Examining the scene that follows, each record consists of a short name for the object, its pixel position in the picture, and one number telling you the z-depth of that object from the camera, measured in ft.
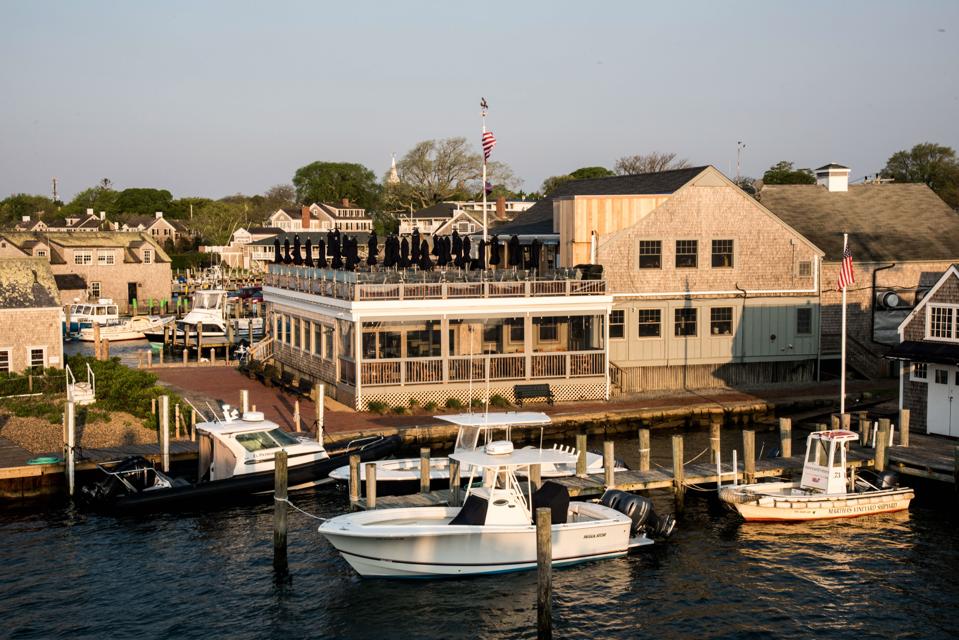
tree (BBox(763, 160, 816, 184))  351.46
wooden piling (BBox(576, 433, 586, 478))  95.81
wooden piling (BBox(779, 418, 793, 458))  102.99
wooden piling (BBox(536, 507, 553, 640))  66.13
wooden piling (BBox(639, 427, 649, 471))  98.43
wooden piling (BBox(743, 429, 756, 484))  97.60
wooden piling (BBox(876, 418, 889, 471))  101.76
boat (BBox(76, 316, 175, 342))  228.43
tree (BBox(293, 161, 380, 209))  594.24
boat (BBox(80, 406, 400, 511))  93.91
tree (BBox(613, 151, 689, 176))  395.55
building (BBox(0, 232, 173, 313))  273.54
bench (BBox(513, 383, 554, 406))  131.34
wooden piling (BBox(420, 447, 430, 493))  92.12
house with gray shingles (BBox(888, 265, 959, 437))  110.01
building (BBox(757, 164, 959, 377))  153.58
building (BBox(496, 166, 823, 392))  144.46
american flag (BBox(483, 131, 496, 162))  140.15
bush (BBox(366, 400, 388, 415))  127.54
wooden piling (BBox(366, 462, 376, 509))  86.70
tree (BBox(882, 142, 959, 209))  368.48
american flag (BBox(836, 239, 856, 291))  108.88
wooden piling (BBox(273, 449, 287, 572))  79.15
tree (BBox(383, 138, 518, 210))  431.43
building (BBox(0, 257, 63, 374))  143.23
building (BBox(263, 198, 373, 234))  500.90
